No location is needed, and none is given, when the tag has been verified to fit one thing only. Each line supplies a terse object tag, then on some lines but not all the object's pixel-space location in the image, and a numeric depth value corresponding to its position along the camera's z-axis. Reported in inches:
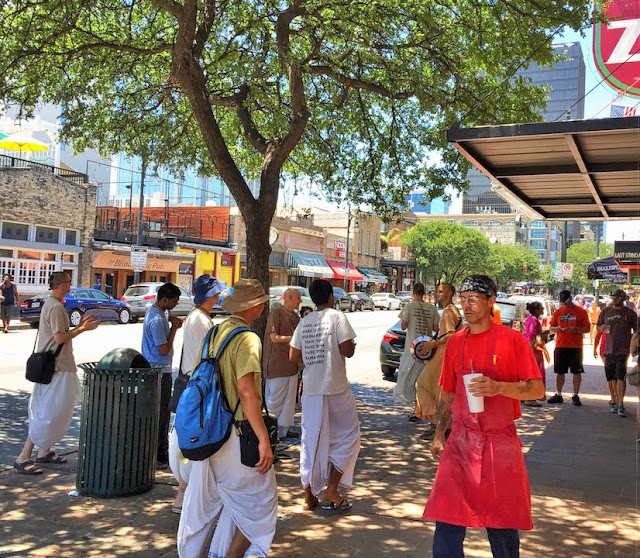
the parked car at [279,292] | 1145.4
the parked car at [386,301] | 2058.3
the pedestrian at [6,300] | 784.3
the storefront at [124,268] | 1349.7
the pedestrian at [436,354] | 296.0
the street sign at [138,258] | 1142.0
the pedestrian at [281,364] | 287.0
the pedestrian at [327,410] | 201.5
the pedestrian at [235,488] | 139.3
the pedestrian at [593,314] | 1006.7
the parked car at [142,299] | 1052.5
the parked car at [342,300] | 1643.5
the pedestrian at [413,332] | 344.5
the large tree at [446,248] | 2498.8
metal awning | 216.0
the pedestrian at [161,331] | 231.5
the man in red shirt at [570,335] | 419.8
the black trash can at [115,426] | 203.3
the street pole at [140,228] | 1170.6
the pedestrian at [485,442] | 128.6
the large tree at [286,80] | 339.6
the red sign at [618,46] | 356.8
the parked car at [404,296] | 2069.4
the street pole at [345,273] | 2036.7
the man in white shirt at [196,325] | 193.8
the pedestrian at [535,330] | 451.2
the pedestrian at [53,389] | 230.8
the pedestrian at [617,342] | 384.5
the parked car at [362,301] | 1827.0
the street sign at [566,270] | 987.3
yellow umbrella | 826.2
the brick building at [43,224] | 1111.6
